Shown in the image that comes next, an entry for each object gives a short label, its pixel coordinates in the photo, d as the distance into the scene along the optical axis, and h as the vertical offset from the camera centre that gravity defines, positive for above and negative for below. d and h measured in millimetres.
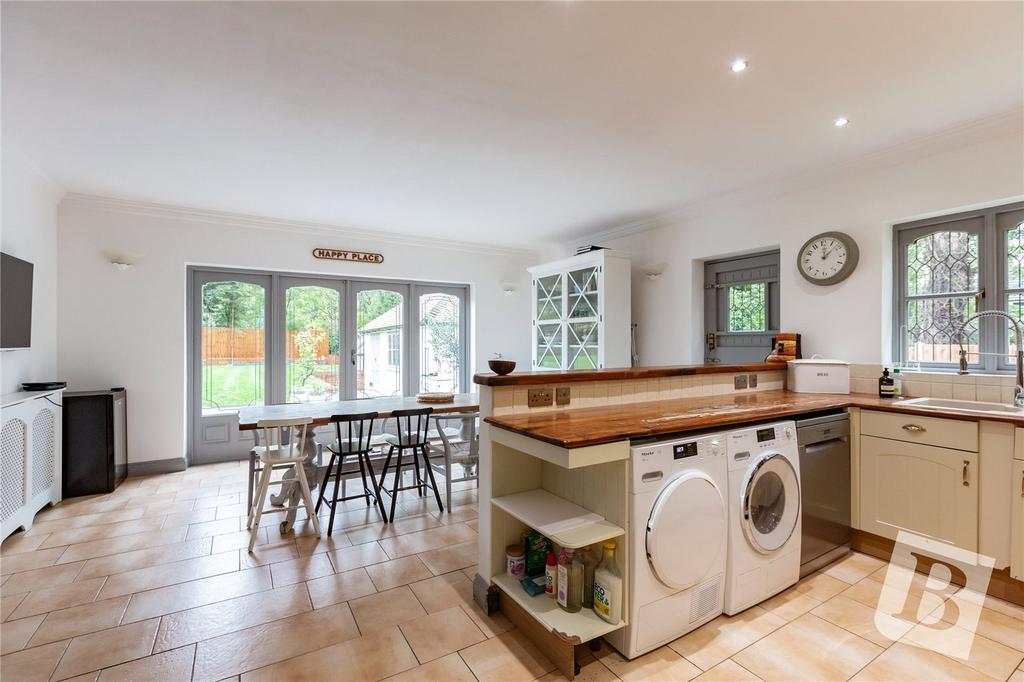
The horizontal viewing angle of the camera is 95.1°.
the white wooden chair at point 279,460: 2805 -728
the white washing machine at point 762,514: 2018 -779
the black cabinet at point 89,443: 3635 -793
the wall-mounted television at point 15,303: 2922 +259
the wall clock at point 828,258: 3314 +617
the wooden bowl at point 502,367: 2195 -117
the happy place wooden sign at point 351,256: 5094 +968
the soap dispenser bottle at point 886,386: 2941 -277
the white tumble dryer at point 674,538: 1730 -755
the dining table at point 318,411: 3035 -484
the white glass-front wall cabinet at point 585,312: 4699 +331
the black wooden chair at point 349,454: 3074 -756
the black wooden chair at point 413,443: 3221 -735
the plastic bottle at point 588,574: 1875 -934
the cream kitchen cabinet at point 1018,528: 2113 -847
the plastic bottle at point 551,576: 1915 -964
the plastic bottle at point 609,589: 1738 -927
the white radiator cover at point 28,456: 2791 -752
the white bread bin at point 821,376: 3207 -237
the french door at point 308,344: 4812 -16
